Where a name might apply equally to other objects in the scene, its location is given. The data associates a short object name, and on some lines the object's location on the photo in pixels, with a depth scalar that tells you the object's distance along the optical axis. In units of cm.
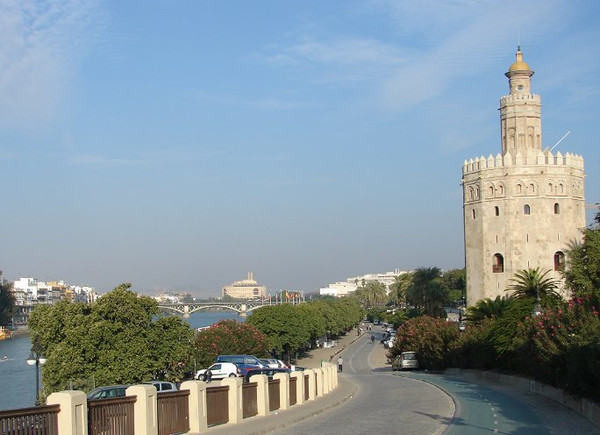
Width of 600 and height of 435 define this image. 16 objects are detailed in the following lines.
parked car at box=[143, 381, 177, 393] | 2249
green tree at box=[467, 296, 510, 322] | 4812
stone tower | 6606
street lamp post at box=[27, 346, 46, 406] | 3956
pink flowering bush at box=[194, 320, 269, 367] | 5966
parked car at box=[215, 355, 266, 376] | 3453
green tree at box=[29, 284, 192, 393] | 4553
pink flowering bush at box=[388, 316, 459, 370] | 5391
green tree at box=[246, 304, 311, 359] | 8581
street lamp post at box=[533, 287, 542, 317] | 3349
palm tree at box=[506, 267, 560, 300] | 4461
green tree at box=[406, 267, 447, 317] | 8306
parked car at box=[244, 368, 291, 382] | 2870
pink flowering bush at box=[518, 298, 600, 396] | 2244
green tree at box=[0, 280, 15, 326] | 18450
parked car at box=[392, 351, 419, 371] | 5881
